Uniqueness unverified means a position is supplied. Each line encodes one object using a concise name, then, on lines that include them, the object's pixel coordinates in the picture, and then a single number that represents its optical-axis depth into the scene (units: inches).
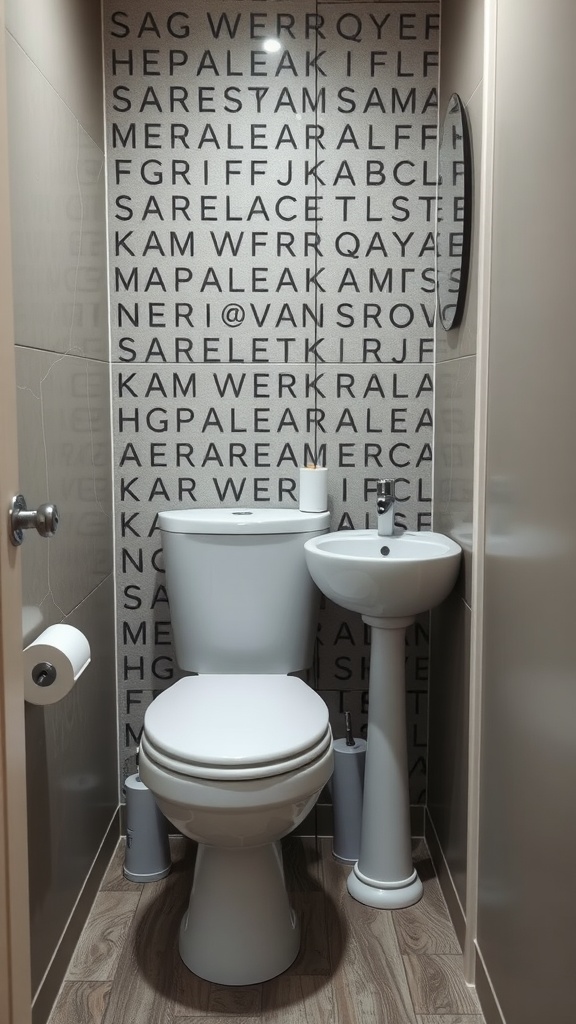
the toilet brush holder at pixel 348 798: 91.5
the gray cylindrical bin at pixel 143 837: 87.6
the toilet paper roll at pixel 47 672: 62.7
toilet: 66.2
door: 45.8
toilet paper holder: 62.9
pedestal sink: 83.7
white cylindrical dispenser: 89.8
